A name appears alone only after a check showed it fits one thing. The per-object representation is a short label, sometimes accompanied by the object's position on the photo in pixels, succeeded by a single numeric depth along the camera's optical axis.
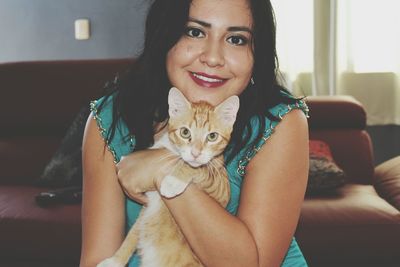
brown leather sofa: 2.06
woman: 1.03
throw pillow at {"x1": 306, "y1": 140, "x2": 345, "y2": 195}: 2.31
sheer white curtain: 3.31
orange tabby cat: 1.04
